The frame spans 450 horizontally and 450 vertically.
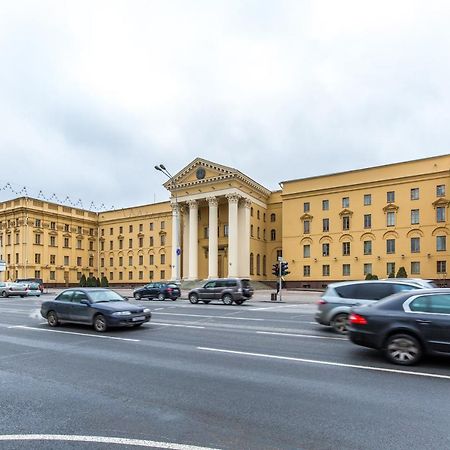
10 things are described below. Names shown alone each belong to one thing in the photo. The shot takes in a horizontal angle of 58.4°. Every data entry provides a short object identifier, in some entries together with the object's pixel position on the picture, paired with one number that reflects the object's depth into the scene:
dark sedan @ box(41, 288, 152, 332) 12.83
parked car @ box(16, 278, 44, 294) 51.29
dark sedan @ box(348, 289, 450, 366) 7.78
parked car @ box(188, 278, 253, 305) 26.73
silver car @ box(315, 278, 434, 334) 12.07
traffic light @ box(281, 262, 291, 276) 31.25
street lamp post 56.94
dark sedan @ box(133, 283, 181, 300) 32.04
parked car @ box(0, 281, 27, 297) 39.19
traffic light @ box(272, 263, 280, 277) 31.23
